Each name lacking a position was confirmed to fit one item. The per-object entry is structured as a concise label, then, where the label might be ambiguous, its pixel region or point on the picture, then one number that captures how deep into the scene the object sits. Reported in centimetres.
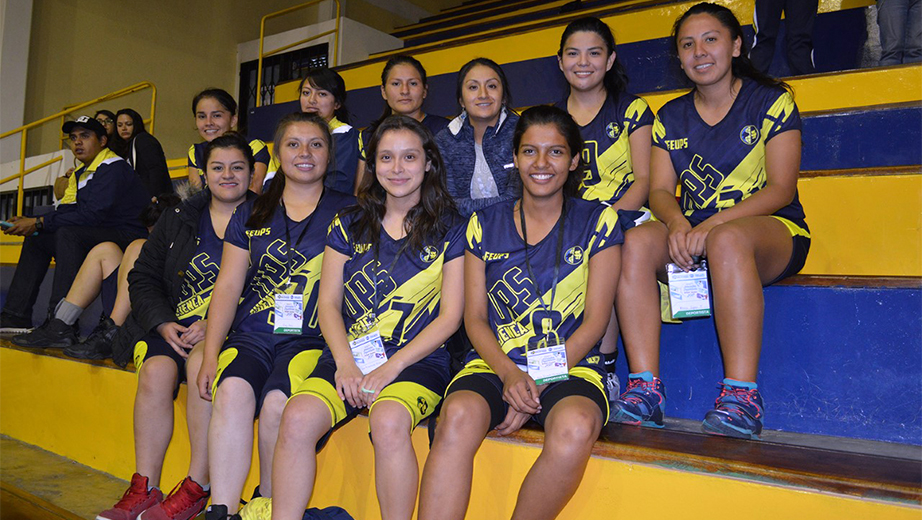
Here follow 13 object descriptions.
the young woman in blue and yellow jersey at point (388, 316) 168
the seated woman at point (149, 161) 446
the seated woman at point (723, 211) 164
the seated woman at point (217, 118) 332
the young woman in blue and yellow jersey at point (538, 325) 150
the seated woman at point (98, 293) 303
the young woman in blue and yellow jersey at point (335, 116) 298
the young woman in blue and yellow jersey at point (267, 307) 192
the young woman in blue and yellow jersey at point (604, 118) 224
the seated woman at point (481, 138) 240
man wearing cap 344
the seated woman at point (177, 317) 212
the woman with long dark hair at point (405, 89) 289
